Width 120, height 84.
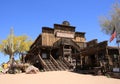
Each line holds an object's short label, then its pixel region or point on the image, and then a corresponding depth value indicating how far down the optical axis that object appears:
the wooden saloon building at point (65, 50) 11.50
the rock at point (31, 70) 9.42
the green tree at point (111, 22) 14.09
